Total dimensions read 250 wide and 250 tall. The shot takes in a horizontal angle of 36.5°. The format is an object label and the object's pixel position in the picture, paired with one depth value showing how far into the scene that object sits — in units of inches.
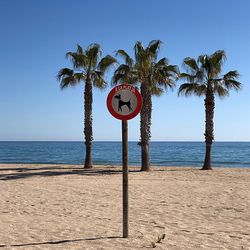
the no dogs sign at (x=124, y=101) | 248.2
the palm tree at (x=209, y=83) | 965.8
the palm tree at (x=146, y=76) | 899.4
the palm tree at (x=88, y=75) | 1000.2
